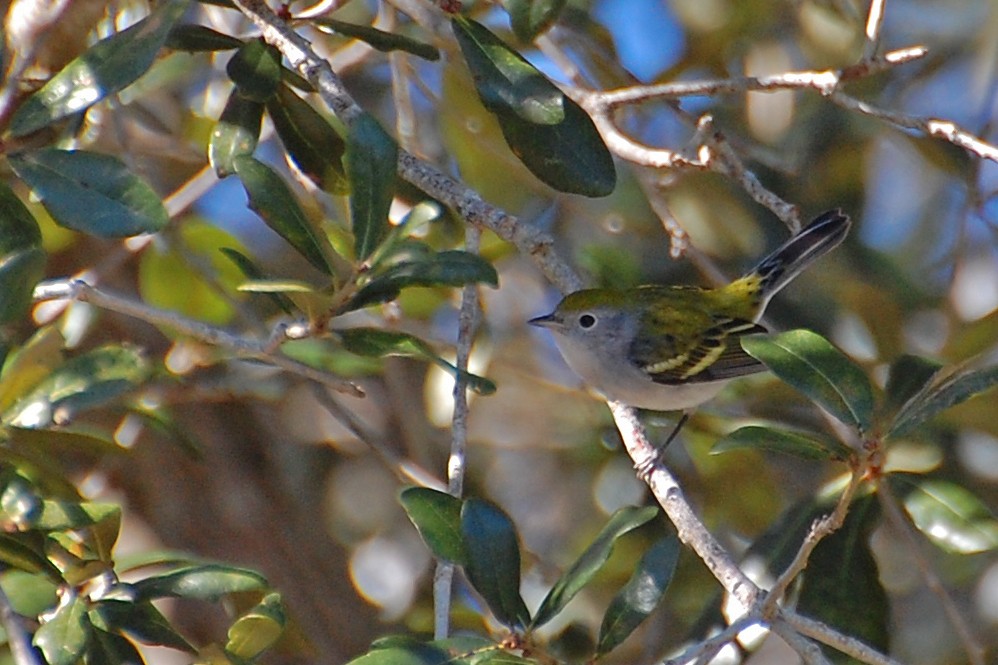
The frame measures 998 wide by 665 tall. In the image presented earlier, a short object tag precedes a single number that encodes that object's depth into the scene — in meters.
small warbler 5.68
